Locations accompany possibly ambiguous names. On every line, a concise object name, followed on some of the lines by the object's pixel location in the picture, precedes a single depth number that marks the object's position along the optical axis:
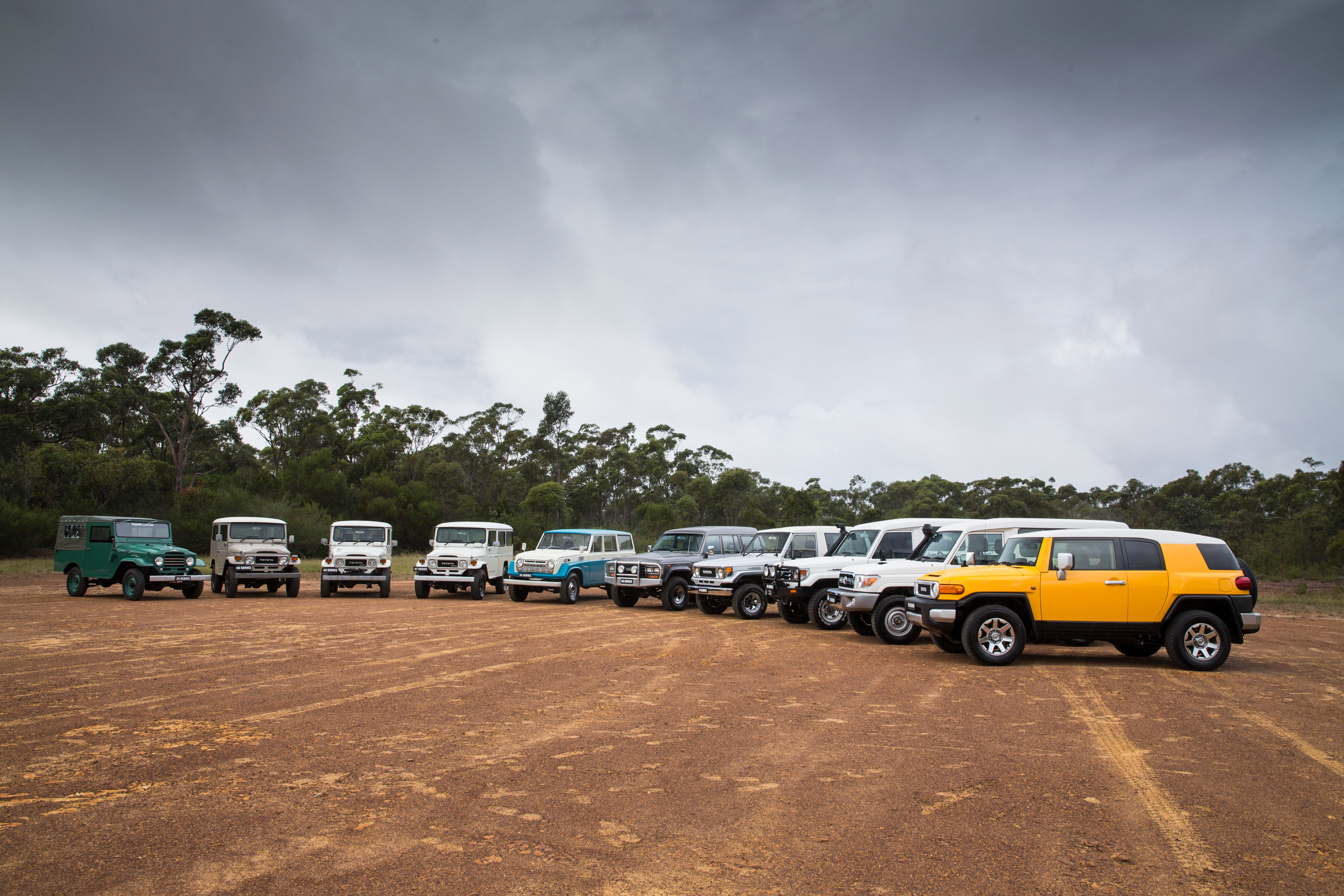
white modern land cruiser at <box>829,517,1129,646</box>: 13.12
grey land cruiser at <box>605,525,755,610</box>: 19.22
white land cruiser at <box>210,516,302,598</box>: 21.98
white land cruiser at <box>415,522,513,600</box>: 22.45
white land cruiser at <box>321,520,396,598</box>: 22.12
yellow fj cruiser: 10.80
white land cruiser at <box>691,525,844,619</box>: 17.45
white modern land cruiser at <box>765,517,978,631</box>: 15.27
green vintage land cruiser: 20.14
